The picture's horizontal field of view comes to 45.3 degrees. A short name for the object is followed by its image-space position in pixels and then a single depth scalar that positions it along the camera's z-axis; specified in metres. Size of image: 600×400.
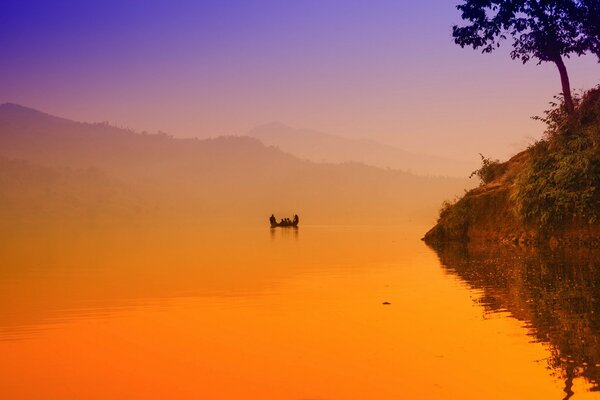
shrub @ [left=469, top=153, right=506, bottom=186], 47.69
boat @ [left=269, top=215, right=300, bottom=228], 81.06
